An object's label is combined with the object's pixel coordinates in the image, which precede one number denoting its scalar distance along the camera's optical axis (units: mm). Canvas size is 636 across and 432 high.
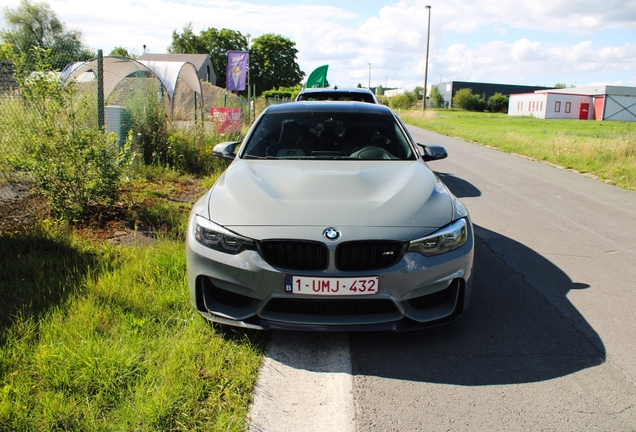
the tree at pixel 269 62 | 85500
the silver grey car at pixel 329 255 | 3049
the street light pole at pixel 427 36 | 44469
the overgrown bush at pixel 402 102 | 91712
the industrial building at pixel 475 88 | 115188
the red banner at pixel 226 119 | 12023
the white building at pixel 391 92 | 134975
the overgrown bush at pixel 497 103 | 99188
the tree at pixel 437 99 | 114062
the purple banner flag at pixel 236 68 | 22555
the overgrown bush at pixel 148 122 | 8828
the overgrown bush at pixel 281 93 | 62628
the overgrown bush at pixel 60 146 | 5324
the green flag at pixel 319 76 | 22078
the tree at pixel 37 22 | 62812
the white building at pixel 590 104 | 74312
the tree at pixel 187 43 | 87125
